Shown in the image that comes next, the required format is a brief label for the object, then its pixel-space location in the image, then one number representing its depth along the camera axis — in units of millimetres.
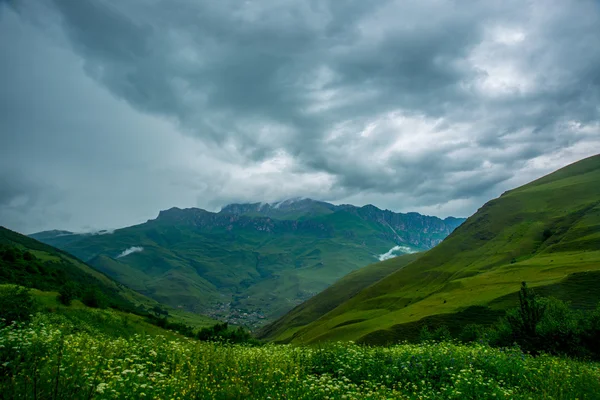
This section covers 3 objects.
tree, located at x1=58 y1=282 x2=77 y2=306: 39991
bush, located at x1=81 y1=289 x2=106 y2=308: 46844
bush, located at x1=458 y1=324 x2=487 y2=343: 45797
